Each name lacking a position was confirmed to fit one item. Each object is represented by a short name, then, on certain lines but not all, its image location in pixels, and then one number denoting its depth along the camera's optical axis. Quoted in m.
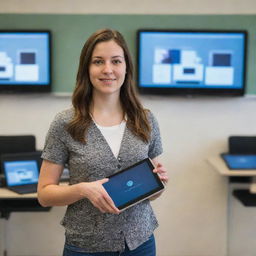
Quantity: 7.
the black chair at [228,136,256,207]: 3.66
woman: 1.51
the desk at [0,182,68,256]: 3.30
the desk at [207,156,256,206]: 3.16
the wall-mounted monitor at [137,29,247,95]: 3.59
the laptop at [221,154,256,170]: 3.27
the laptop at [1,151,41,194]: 3.09
